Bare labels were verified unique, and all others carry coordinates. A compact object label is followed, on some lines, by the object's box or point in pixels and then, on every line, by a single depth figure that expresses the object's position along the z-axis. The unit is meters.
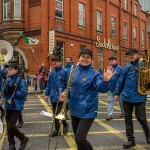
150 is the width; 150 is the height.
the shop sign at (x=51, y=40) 23.61
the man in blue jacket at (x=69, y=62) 10.82
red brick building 23.91
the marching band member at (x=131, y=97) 6.33
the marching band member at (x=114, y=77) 9.27
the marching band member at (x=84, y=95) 4.54
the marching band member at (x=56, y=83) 7.39
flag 22.66
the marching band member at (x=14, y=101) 5.87
